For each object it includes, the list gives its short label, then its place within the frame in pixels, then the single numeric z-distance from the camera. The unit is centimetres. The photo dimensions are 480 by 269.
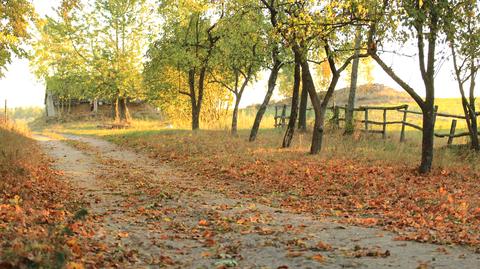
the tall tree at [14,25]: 1733
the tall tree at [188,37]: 2741
